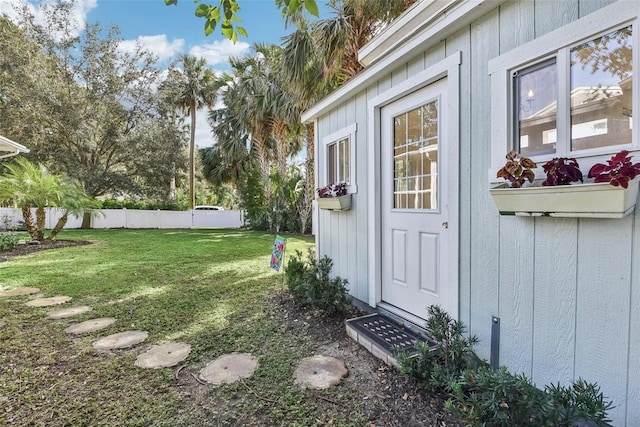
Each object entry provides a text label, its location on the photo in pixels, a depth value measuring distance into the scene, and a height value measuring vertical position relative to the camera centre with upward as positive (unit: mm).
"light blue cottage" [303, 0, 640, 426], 1611 +261
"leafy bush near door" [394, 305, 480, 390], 2014 -974
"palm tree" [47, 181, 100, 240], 8414 +220
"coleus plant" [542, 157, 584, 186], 1624 +167
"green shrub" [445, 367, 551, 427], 1438 -917
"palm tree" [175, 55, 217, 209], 17750 +6612
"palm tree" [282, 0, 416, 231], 6605 +3564
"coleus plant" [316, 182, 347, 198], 4031 +206
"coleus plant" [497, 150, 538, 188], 1799 +190
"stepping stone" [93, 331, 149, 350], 2861 -1215
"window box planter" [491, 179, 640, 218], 1456 +17
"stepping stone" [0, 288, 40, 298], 4267 -1124
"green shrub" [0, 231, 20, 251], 7766 -790
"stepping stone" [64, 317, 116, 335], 3180 -1200
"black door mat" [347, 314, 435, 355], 2611 -1138
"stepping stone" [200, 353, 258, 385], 2326 -1234
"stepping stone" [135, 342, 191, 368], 2545 -1231
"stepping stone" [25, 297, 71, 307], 3932 -1155
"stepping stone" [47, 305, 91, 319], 3566 -1179
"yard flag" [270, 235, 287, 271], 3922 -573
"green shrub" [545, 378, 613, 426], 1365 -888
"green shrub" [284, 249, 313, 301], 3650 -829
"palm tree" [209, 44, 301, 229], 11447 +3493
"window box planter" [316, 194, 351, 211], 3908 +42
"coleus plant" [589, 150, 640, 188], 1398 +145
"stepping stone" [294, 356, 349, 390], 2260 -1240
